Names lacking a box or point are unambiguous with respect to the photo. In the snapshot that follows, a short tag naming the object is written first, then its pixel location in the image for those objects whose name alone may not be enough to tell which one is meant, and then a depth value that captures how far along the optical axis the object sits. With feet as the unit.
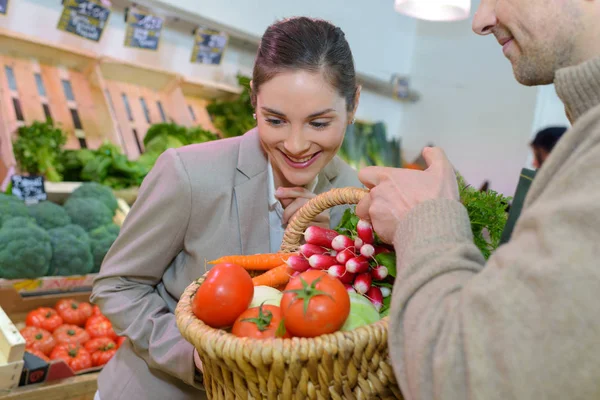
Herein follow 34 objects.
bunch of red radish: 4.12
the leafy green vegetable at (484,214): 4.02
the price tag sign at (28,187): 9.66
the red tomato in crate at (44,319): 8.61
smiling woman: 5.09
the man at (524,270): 2.04
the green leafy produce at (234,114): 13.66
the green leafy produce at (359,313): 3.53
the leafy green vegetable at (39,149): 9.98
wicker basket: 2.99
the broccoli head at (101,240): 9.71
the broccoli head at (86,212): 9.96
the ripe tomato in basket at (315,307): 3.20
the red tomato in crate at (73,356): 8.10
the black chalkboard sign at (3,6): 10.47
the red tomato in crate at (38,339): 8.21
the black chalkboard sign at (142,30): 11.26
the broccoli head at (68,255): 9.15
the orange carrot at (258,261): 4.68
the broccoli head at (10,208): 8.95
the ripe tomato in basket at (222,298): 3.48
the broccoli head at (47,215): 9.60
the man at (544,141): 14.42
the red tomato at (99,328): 9.03
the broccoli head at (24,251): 8.47
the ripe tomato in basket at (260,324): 3.34
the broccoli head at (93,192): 10.27
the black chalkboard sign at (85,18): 10.34
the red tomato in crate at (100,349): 8.43
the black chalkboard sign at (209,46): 12.34
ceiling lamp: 12.92
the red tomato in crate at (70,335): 8.56
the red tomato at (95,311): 9.46
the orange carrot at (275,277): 4.43
